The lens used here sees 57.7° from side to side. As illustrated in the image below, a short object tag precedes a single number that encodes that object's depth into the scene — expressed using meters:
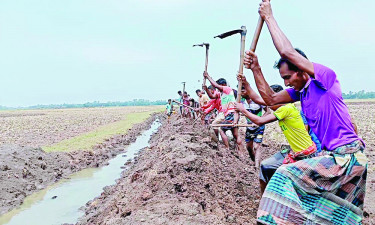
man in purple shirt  2.37
